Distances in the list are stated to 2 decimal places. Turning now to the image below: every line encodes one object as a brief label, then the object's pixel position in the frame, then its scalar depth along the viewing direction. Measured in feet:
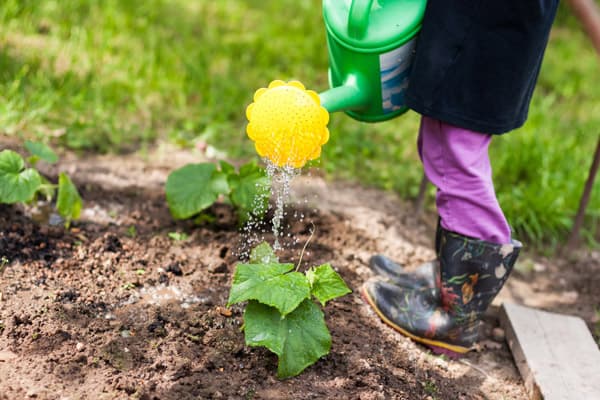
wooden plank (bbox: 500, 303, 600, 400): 6.42
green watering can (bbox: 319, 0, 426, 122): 5.73
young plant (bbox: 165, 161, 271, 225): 7.44
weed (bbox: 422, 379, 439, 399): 6.03
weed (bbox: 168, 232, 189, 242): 7.58
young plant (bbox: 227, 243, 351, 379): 5.38
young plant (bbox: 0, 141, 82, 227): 6.70
